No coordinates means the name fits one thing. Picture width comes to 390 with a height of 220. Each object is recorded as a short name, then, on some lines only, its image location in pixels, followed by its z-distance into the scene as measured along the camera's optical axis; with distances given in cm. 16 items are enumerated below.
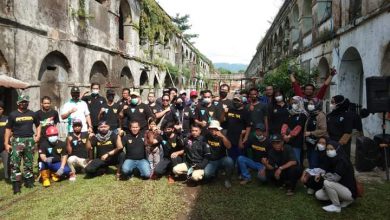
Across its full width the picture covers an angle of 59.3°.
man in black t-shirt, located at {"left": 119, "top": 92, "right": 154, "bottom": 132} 821
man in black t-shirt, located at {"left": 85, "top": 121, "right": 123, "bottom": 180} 754
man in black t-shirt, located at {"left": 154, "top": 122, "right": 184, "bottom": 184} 742
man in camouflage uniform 684
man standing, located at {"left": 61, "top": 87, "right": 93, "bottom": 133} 807
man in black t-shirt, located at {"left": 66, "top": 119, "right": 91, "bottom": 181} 760
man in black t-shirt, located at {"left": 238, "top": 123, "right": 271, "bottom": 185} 700
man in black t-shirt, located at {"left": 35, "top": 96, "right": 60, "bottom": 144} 743
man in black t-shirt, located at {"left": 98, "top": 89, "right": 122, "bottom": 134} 866
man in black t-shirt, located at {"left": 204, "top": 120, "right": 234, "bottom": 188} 696
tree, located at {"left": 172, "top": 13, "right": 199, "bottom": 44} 4491
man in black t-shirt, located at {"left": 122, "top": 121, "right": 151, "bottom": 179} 745
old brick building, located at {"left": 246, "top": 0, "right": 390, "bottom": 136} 912
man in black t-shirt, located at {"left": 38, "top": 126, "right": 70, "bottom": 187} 720
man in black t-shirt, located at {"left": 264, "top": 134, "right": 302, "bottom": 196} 639
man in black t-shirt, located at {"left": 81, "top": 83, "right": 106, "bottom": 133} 880
